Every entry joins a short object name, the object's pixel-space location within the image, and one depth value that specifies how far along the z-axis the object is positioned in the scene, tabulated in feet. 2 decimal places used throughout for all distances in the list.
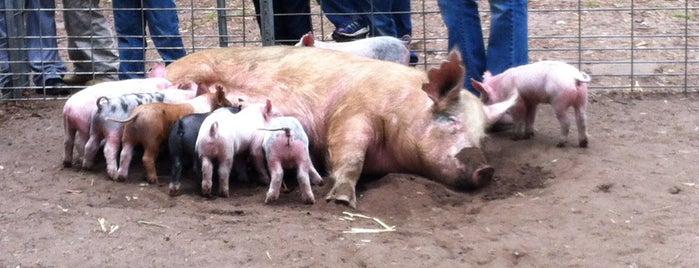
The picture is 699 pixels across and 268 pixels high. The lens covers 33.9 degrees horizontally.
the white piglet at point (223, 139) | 18.33
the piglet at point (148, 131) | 19.16
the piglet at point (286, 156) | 18.28
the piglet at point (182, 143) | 18.76
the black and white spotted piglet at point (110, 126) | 19.62
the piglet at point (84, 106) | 19.94
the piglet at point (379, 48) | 24.26
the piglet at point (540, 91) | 20.61
